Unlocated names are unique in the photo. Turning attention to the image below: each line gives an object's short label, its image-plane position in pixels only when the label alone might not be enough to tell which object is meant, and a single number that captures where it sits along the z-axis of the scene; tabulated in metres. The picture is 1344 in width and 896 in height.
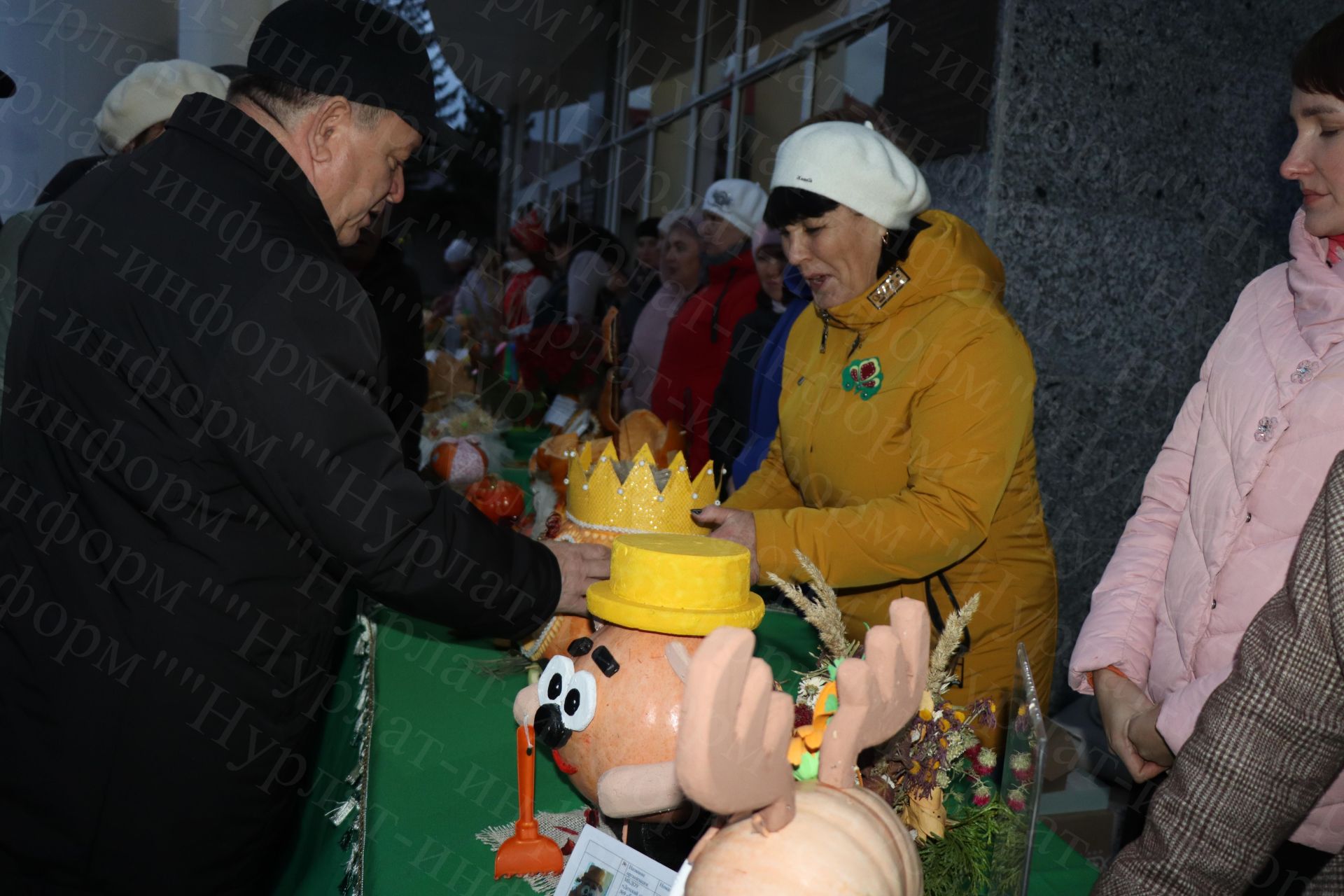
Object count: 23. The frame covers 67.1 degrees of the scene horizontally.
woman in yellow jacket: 1.99
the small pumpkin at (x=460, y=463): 3.22
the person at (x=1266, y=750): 0.99
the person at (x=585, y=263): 7.00
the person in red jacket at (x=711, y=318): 4.34
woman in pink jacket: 1.46
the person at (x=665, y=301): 4.99
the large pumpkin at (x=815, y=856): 0.86
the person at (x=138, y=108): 2.61
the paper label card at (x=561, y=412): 4.07
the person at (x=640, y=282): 5.93
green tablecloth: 1.40
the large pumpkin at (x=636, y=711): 1.22
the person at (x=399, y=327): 3.38
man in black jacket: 1.40
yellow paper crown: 1.75
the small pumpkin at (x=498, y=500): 2.71
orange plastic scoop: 1.36
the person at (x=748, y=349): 3.89
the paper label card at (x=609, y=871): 1.10
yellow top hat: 1.22
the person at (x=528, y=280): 7.01
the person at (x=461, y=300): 7.04
